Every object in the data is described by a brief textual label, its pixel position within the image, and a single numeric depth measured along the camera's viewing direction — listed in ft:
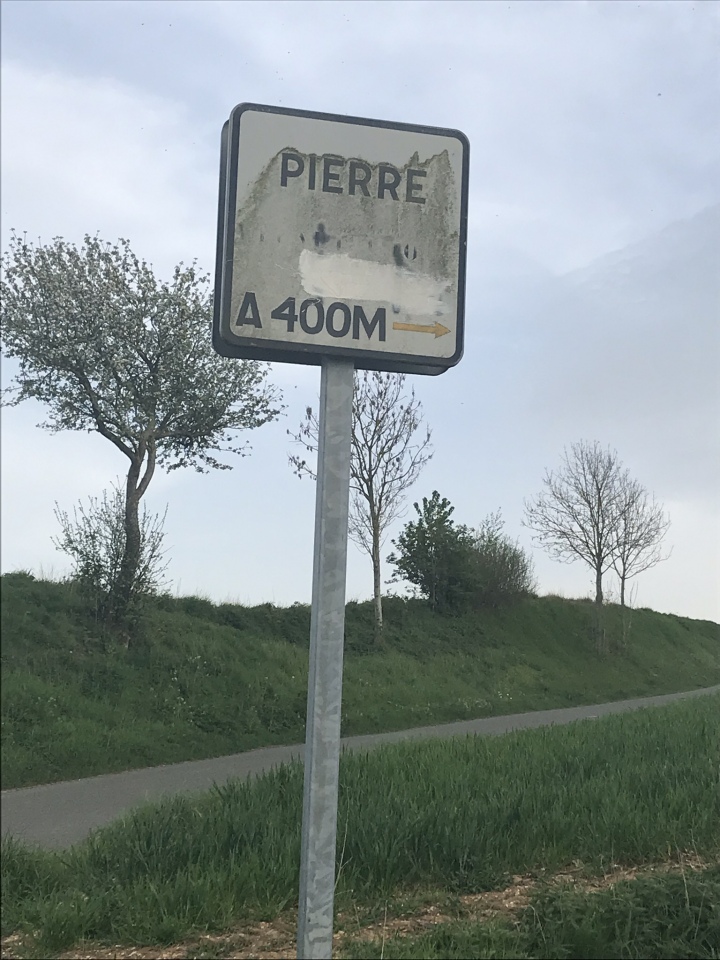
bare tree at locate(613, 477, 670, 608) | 53.21
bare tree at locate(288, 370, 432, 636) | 50.76
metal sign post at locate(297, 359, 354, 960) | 7.81
